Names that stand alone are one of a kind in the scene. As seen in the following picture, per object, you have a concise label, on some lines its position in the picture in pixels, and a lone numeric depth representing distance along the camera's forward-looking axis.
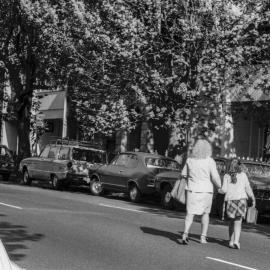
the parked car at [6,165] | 29.86
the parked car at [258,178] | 15.92
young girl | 10.46
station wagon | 23.50
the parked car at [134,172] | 19.83
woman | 10.23
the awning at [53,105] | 39.88
